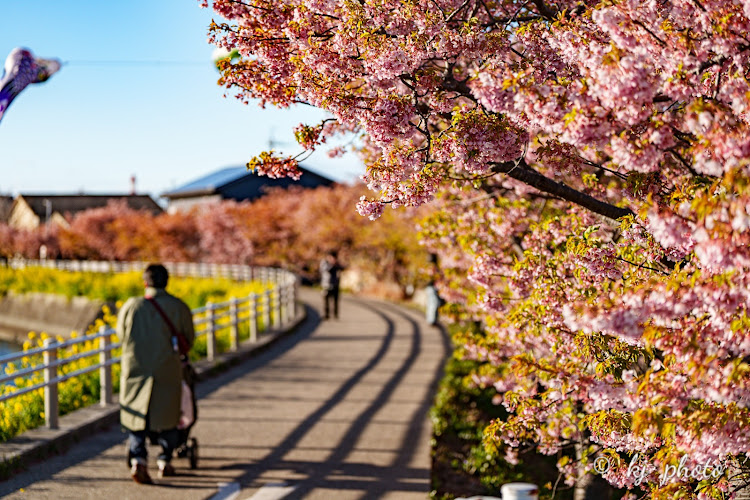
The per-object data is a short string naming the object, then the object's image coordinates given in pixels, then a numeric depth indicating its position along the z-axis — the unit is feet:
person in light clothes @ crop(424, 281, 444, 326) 69.15
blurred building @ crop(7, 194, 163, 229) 260.25
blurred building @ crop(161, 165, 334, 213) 195.52
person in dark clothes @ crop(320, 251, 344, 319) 69.46
